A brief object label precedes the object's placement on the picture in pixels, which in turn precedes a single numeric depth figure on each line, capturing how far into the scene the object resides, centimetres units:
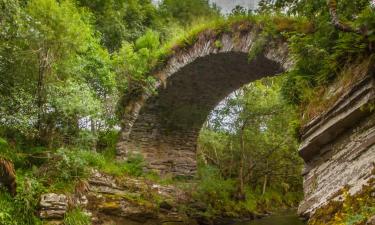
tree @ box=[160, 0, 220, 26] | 2031
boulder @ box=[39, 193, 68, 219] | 706
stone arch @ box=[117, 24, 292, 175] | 909
